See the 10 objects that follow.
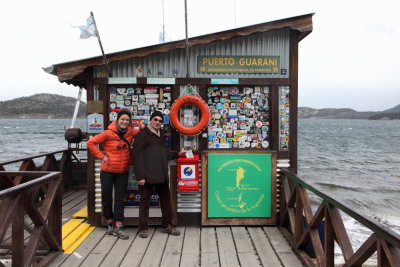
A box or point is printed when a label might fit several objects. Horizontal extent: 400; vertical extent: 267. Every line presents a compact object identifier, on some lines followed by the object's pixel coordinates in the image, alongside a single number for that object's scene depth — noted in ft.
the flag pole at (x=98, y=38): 14.55
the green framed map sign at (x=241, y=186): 16.12
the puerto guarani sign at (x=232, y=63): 16.33
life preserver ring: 15.64
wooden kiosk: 16.14
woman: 14.57
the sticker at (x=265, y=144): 16.63
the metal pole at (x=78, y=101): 24.27
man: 14.35
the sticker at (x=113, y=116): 16.25
